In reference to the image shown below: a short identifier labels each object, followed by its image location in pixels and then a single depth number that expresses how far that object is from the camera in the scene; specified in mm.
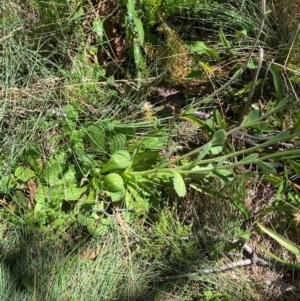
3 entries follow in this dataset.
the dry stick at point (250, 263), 1689
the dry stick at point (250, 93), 1207
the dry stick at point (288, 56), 1633
